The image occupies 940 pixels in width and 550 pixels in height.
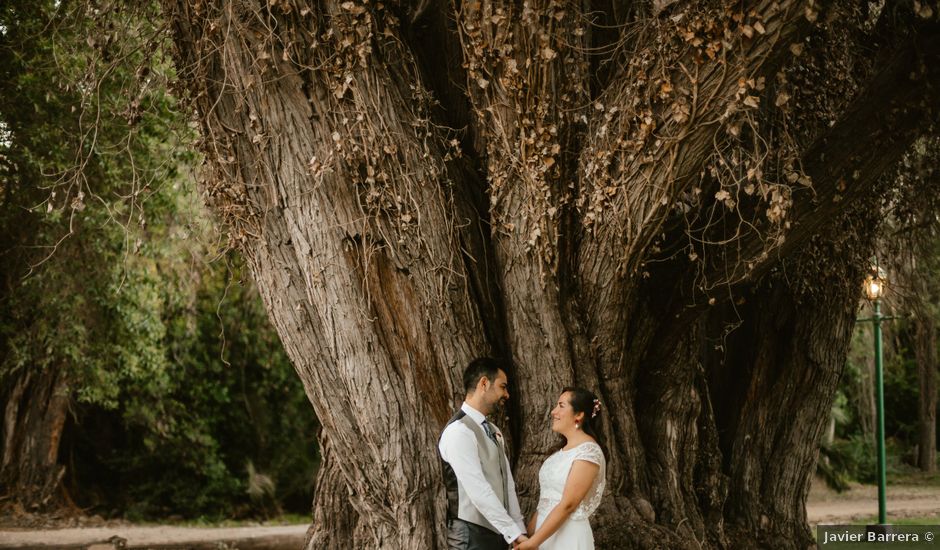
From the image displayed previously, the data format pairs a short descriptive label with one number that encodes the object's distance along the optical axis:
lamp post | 13.83
